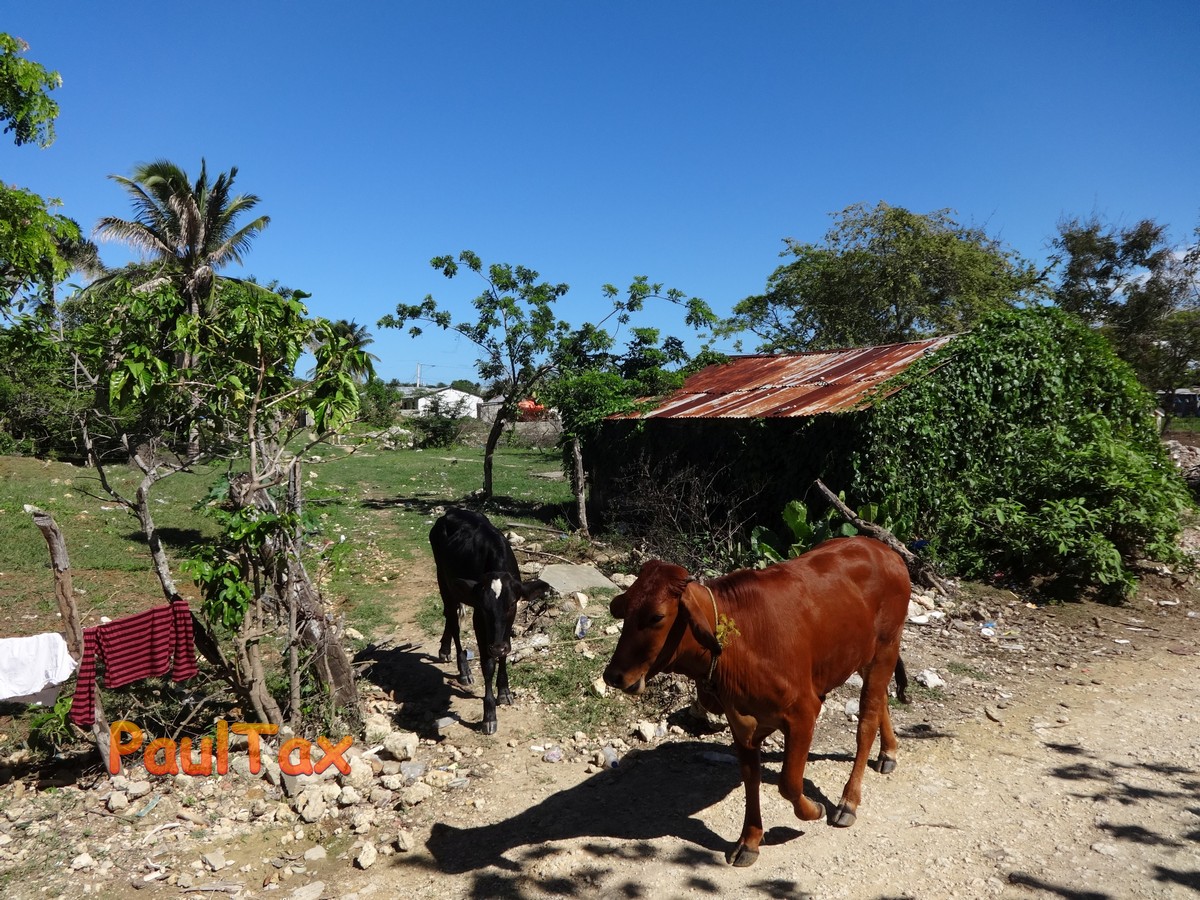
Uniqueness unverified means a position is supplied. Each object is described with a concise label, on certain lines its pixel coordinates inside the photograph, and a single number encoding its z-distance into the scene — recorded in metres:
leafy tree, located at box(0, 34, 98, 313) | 7.59
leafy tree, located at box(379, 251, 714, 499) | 16.62
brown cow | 3.67
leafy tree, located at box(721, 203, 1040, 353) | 26.25
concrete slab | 9.12
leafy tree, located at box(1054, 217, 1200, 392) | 25.98
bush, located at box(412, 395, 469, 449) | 35.62
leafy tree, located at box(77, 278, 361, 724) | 4.89
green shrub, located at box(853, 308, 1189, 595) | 9.23
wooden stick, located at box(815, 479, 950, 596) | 8.81
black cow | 6.00
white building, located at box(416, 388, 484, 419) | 41.90
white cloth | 4.73
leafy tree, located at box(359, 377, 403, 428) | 37.09
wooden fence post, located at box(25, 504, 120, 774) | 4.75
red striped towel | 4.85
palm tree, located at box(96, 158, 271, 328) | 23.31
